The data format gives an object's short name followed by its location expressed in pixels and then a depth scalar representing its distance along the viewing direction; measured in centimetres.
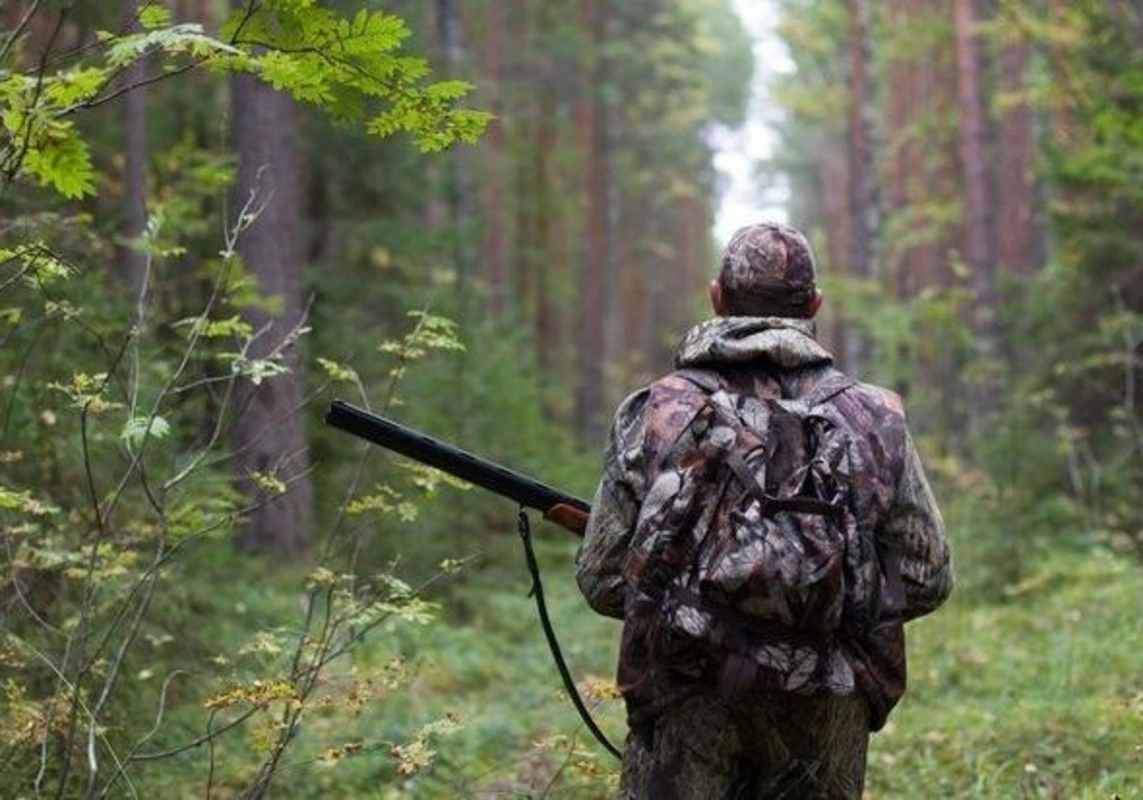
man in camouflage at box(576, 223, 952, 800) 330
